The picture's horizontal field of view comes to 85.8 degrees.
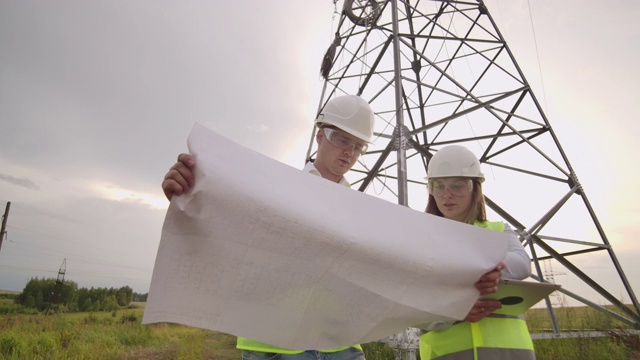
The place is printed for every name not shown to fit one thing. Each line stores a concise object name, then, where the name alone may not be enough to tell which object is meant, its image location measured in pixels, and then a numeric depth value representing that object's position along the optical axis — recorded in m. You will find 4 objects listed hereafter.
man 2.14
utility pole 28.86
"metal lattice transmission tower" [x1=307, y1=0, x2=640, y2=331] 5.21
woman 1.82
